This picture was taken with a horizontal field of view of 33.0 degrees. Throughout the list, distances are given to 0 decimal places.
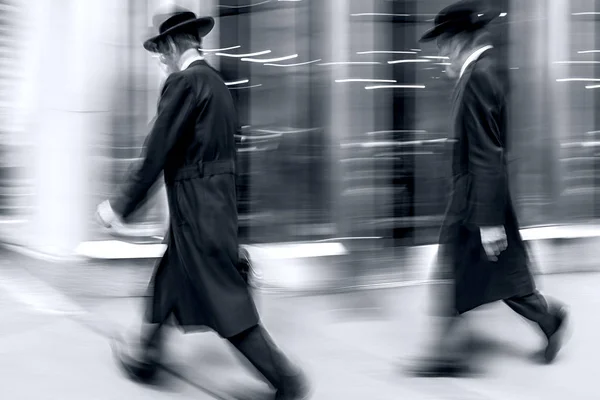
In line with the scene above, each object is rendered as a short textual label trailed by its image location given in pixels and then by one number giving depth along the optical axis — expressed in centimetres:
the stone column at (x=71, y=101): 787
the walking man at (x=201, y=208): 441
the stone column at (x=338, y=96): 841
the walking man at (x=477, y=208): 496
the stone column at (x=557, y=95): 922
